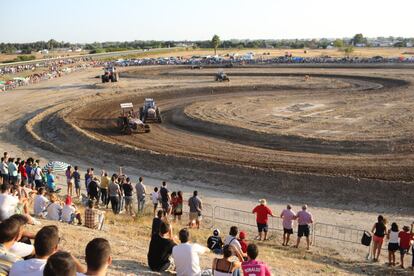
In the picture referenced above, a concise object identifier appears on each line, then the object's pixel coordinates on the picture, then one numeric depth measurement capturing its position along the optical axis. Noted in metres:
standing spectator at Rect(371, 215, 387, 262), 13.91
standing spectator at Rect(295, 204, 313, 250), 14.77
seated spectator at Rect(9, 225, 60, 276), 5.75
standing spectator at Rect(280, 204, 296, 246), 15.23
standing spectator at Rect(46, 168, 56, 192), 19.22
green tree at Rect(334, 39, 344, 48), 165.05
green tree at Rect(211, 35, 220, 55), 140.88
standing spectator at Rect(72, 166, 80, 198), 20.50
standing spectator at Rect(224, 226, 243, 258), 9.24
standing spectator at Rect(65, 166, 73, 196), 20.94
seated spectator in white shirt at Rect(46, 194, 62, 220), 13.57
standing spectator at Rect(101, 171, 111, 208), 18.48
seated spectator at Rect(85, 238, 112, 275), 5.50
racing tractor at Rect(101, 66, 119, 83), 68.56
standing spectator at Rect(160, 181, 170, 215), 17.62
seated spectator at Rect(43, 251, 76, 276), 4.92
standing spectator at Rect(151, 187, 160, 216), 17.93
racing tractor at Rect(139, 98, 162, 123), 37.25
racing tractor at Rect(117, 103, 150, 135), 34.00
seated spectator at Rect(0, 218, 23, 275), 6.15
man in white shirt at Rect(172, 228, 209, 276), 8.55
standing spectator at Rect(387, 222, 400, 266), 13.77
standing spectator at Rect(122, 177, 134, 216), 18.02
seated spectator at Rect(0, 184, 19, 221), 10.72
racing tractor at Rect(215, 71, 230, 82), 65.06
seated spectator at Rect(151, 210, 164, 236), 11.12
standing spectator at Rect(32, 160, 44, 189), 19.23
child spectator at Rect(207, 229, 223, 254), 11.67
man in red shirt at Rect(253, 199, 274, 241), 15.29
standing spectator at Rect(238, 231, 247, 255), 10.66
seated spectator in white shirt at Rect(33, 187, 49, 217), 13.65
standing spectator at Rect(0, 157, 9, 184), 19.17
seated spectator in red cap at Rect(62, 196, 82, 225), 13.56
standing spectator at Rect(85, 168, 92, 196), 18.96
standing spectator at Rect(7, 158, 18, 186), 18.92
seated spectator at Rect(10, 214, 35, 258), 6.62
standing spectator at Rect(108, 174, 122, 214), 17.55
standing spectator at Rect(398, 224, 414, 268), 13.65
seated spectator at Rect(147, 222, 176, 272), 9.47
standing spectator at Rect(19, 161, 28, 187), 19.48
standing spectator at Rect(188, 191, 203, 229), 16.69
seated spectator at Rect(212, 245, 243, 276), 8.04
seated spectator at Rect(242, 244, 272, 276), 7.70
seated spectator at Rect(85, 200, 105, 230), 13.52
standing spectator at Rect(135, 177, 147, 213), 18.50
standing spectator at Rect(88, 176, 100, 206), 18.08
